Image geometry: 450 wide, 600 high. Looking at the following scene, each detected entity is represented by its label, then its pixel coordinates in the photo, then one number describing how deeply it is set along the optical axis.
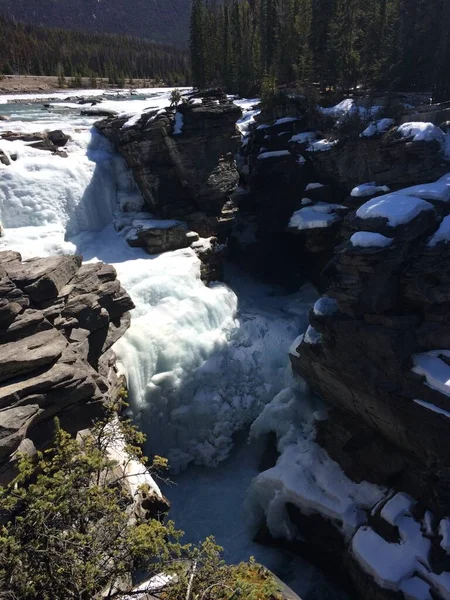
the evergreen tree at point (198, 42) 43.62
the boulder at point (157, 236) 22.39
